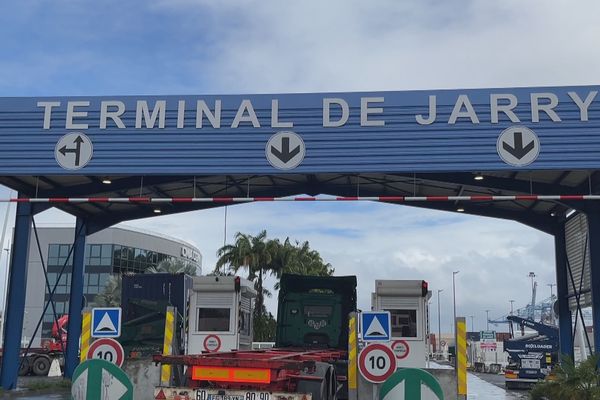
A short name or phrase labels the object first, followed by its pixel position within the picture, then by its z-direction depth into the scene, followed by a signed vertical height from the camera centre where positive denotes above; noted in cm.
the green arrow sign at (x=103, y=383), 688 -43
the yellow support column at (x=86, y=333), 1179 +5
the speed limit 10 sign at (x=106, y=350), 1159 -21
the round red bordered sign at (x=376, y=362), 1086 -30
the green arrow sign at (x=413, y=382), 688 -37
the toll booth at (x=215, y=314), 1845 +62
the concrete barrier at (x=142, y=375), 1305 -66
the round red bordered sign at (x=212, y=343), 1833 -11
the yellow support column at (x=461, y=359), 1089 -23
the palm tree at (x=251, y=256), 5288 +594
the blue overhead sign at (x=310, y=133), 1727 +492
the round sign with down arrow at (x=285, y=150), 1752 +447
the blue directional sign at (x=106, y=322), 1168 +23
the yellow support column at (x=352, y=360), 1120 -28
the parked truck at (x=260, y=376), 876 -46
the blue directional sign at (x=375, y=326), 1150 +24
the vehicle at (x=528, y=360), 3341 -68
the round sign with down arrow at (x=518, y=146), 1705 +455
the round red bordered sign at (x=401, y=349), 1645 -15
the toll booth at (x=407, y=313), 1652 +66
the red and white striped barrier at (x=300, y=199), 1702 +334
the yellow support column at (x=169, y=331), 1352 +13
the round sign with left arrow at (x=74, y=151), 1798 +446
